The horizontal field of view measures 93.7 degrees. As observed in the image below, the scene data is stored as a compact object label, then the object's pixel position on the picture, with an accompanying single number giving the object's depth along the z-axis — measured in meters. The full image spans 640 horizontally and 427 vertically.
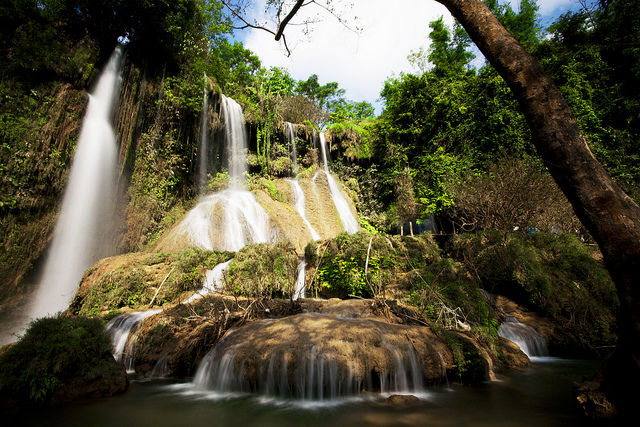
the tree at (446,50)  24.25
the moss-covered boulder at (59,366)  3.75
